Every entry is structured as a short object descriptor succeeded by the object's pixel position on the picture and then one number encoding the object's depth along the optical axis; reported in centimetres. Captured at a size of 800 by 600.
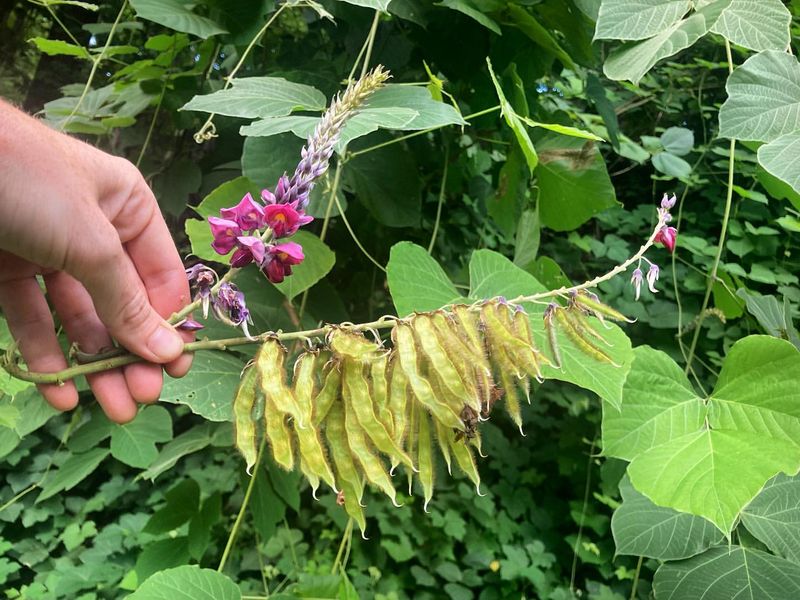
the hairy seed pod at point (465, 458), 62
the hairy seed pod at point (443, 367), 56
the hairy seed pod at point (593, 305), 60
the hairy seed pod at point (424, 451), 62
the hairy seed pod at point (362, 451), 58
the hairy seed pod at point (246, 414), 60
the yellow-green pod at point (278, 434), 57
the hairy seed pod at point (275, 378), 56
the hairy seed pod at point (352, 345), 56
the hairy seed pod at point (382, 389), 58
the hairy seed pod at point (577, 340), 61
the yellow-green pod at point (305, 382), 56
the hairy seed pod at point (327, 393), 59
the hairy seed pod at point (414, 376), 56
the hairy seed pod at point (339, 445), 60
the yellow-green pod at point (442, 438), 60
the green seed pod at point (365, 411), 57
